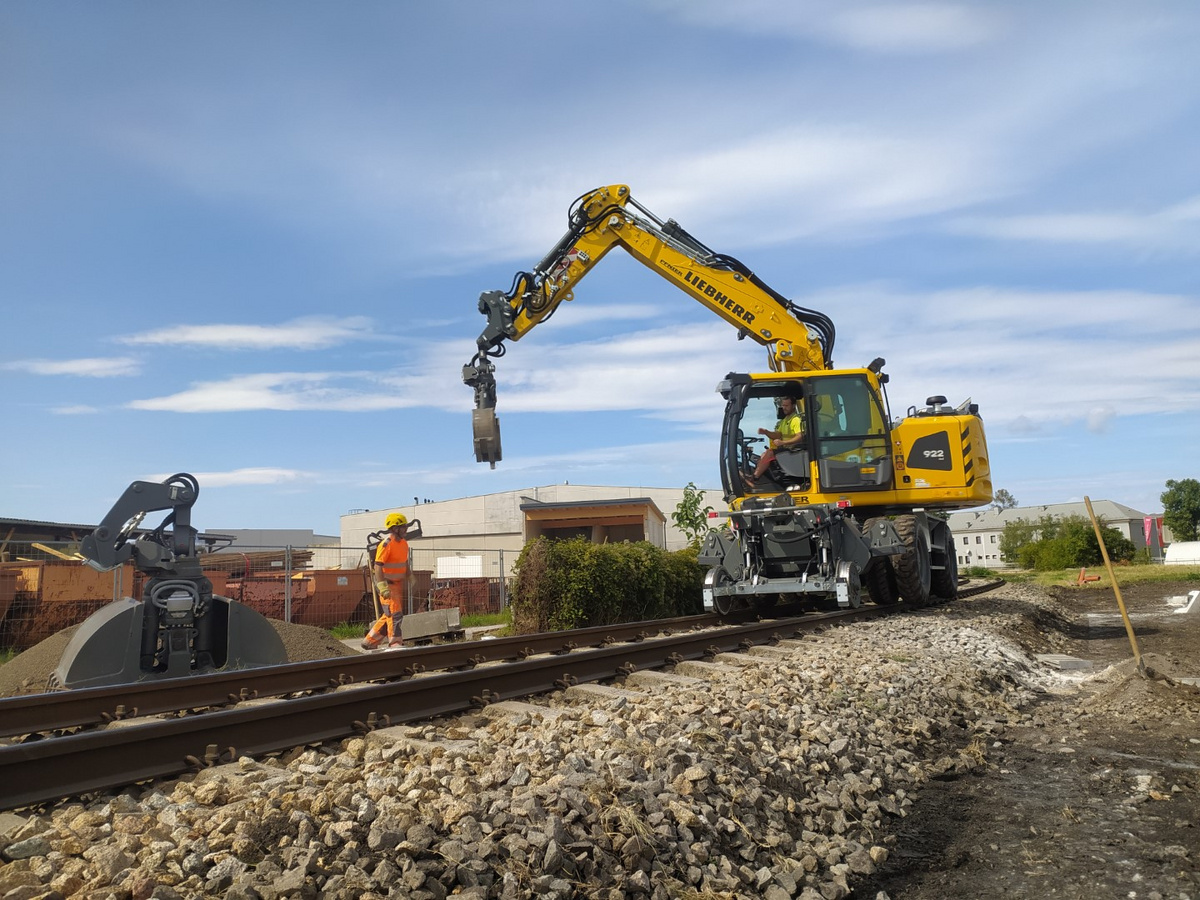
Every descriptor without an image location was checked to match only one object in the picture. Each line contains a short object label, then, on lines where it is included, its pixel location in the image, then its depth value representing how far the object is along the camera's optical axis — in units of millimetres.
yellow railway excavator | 11414
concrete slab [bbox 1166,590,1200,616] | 15602
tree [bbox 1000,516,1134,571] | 42781
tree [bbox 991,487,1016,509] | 95062
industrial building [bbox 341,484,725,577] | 28938
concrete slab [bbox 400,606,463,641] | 10570
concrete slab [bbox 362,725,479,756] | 4246
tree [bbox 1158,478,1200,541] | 77000
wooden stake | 8141
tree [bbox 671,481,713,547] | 18984
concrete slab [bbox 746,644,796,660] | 8016
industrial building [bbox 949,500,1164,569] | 88188
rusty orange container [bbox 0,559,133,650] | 11719
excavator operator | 12438
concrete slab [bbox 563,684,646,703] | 5984
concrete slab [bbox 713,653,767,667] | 7527
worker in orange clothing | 10602
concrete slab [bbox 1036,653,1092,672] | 10555
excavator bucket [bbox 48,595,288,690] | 6676
